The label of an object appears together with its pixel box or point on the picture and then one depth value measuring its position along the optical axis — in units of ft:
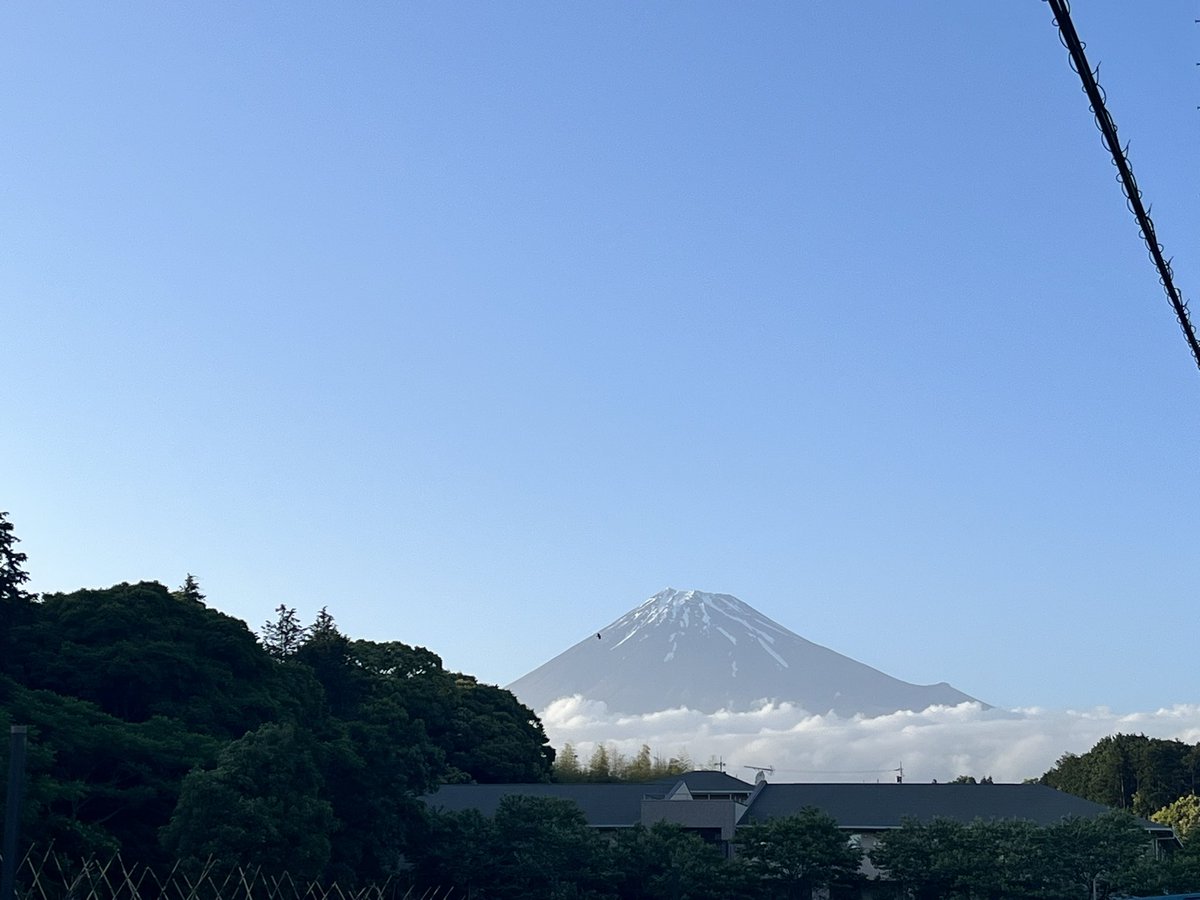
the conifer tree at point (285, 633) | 188.55
